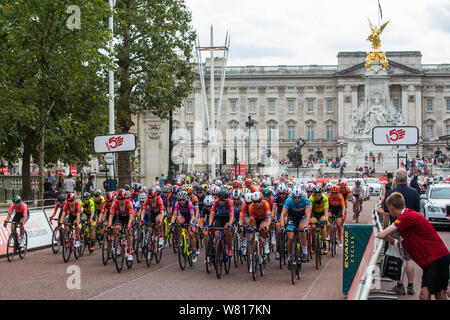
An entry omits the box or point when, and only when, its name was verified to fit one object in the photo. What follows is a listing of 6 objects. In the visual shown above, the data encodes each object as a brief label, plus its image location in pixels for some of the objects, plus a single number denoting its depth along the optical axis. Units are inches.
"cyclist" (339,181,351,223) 801.2
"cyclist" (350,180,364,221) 983.6
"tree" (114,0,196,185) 1370.6
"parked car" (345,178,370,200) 1610.7
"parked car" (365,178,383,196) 1909.4
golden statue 2470.5
